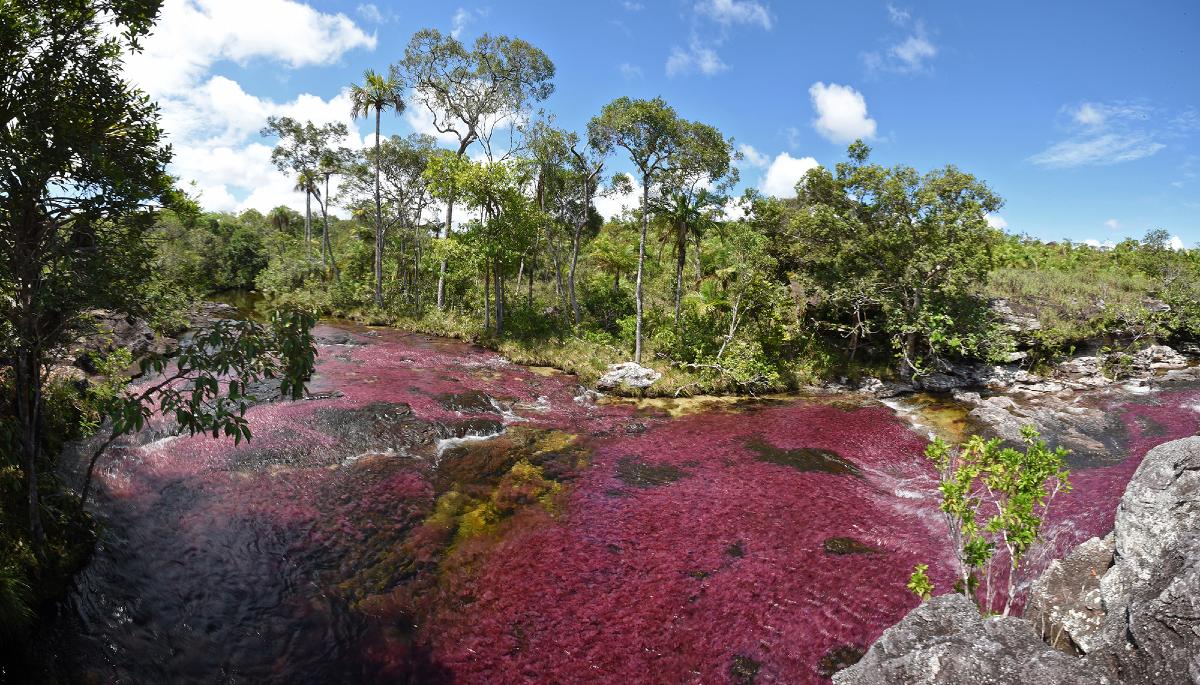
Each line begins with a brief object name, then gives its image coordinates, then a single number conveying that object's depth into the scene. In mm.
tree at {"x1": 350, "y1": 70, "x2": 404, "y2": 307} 34125
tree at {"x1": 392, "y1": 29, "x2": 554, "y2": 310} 31812
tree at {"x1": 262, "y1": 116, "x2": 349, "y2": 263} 42594
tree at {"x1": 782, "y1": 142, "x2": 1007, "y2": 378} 21016
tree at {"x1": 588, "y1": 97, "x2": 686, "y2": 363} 21516
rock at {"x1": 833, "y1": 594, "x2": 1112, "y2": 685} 3760
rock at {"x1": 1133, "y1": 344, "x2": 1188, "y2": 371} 24016
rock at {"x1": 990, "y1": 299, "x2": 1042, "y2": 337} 23828
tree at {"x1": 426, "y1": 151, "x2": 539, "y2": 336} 25797
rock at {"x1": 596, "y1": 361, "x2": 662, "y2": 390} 20641
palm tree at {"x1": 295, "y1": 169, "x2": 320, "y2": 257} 44844
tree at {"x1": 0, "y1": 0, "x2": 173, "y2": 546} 5472
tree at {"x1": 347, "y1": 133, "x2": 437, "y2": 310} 39688
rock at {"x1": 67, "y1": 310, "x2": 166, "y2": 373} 14000
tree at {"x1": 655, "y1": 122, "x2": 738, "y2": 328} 22797
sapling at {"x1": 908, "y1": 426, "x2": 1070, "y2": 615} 5602
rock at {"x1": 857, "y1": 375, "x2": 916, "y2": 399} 21656
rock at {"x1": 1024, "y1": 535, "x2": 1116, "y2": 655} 5934
